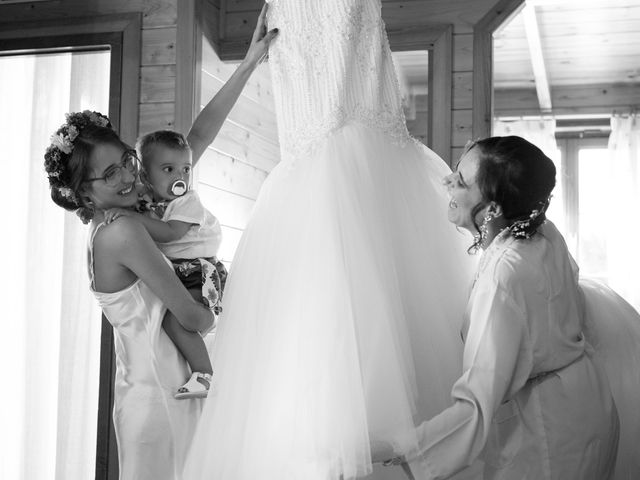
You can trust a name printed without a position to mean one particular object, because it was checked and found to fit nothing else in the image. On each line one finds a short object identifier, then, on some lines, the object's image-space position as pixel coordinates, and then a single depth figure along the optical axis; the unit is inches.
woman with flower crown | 77.7
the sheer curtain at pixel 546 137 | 249.3
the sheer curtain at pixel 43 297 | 135.5
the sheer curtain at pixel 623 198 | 238.5
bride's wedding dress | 60.4
